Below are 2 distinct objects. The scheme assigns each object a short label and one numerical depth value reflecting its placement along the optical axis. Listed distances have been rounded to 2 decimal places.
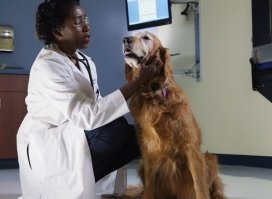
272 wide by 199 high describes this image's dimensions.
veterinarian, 1.60
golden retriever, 1.70
